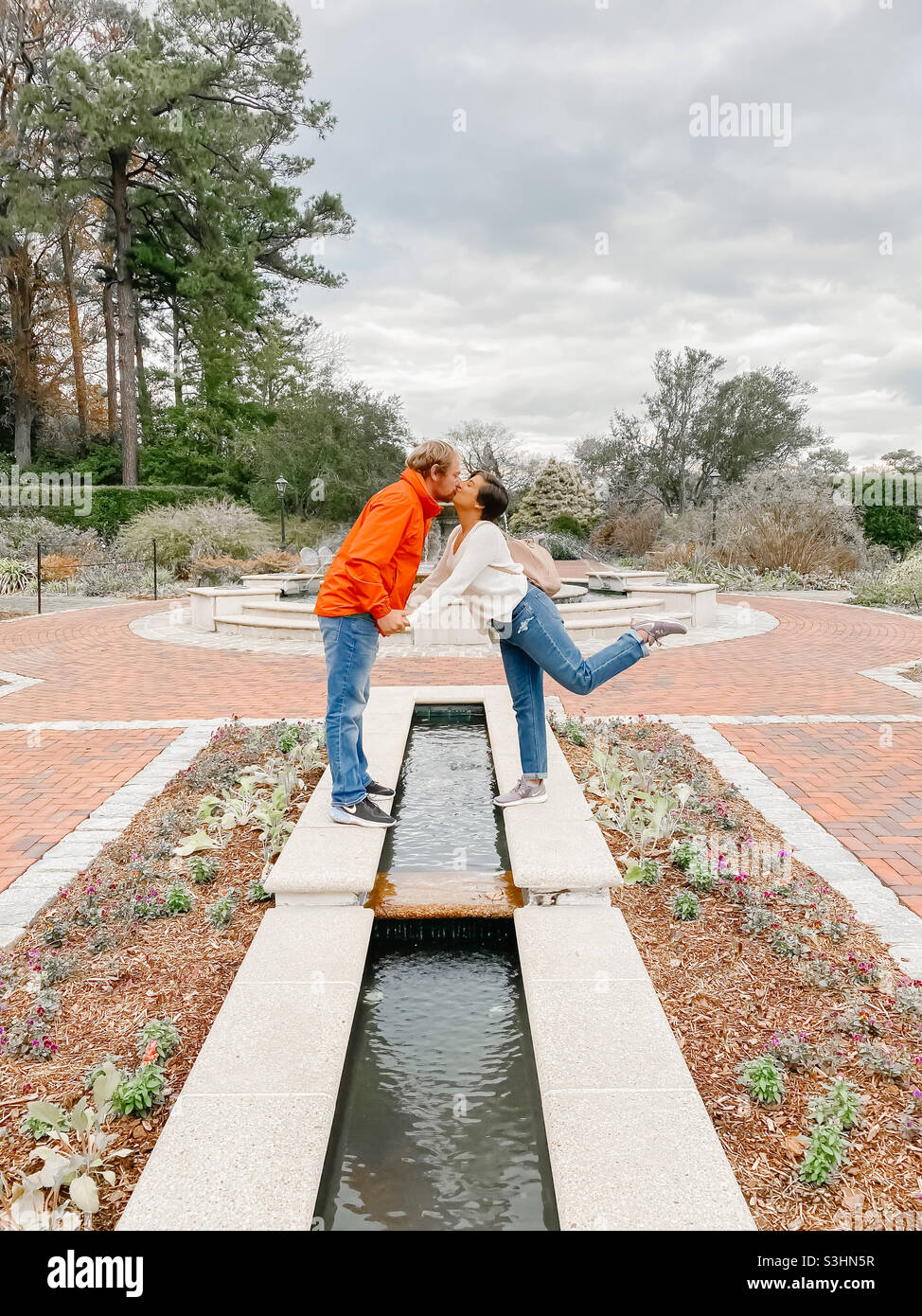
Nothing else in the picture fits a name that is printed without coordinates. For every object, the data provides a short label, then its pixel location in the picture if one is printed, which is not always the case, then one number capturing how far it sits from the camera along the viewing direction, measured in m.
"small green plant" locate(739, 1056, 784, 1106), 2.18
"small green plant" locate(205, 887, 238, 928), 3.23
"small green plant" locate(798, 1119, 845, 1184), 1.90
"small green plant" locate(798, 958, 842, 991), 2.74
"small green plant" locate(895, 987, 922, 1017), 2.58
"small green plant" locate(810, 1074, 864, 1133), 2.05
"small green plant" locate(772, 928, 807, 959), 2.96
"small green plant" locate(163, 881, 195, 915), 3.36
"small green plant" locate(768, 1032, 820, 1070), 2.34
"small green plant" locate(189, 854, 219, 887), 3.63
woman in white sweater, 3.61
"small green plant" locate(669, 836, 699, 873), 3.70
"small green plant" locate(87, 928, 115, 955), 3.06
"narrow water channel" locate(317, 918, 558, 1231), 1.96
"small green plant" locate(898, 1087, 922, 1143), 2.06
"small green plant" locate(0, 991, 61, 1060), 2.44
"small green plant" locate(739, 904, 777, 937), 3.12
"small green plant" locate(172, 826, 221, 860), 3.90
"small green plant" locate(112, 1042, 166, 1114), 2.17
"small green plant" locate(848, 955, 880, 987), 2.78
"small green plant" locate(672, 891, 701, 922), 3.27
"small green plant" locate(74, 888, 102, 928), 3.25
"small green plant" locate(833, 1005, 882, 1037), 2.48
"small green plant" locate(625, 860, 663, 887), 3.54
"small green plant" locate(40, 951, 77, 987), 2.83
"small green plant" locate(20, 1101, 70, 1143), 2.00
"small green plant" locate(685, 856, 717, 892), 3.51
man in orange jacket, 3.41
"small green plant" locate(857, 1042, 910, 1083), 2.28
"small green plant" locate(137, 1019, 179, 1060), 2.38
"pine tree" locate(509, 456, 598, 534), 32.62
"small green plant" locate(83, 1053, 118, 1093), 2.16
